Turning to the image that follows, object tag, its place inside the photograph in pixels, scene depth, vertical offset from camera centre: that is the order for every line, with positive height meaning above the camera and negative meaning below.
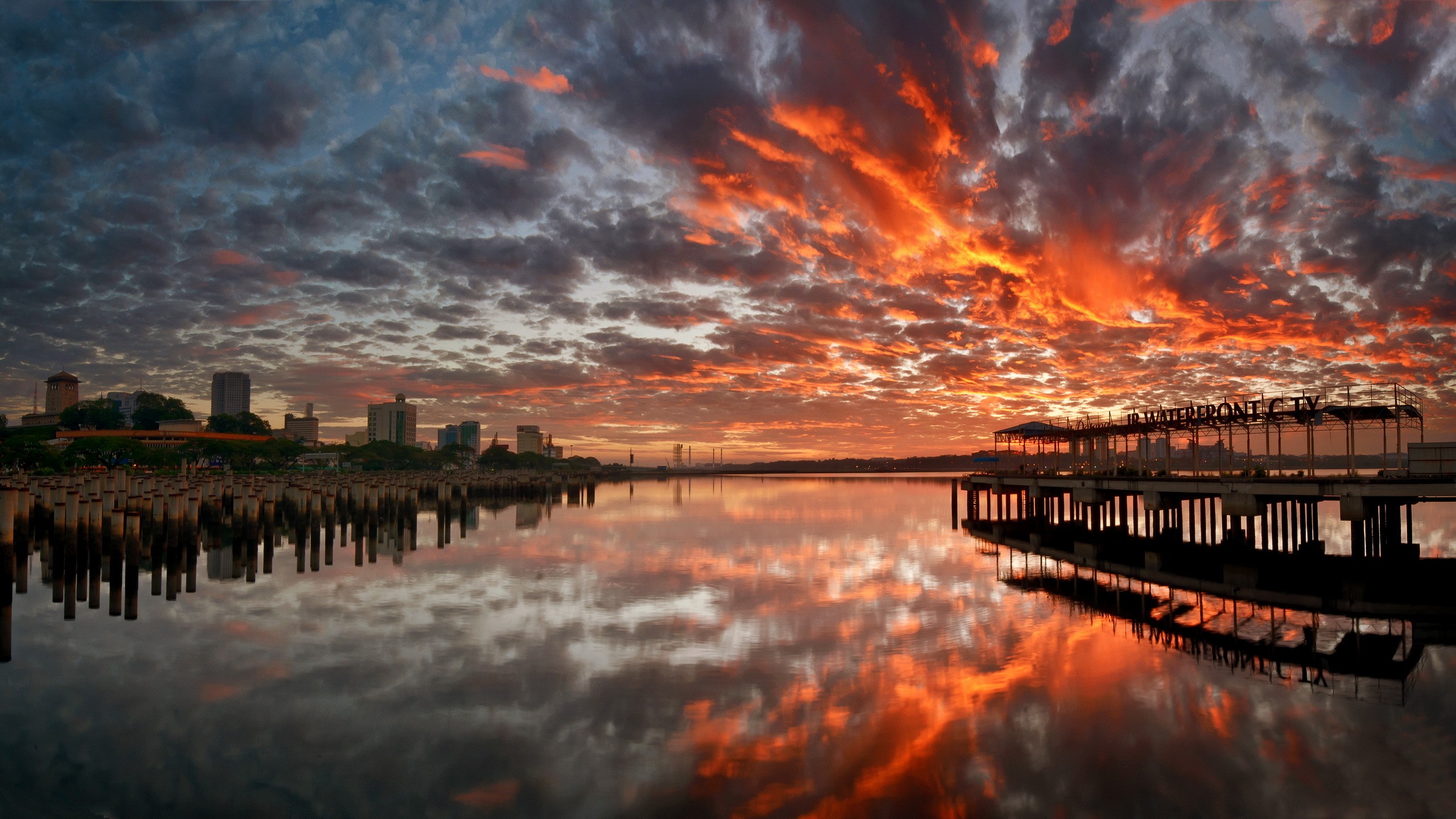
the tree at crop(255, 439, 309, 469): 112.19 -3.13
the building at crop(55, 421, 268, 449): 116.44 -0.45
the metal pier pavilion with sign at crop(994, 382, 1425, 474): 27.81 +0.66
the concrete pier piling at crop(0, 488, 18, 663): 20.17 -3.61
